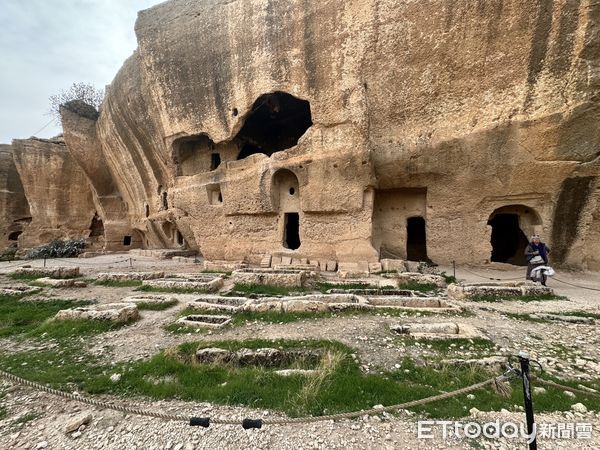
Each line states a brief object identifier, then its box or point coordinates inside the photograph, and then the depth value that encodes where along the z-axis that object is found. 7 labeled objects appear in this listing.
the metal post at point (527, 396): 2.10
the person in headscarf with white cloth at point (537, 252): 8.51
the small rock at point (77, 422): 2.76
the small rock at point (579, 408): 2.78
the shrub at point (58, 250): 18.85
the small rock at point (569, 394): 3.00
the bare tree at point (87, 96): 21.59
